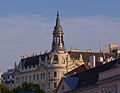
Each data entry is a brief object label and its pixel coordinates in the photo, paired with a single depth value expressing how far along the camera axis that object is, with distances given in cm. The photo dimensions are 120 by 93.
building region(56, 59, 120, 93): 10012
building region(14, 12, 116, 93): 18712
